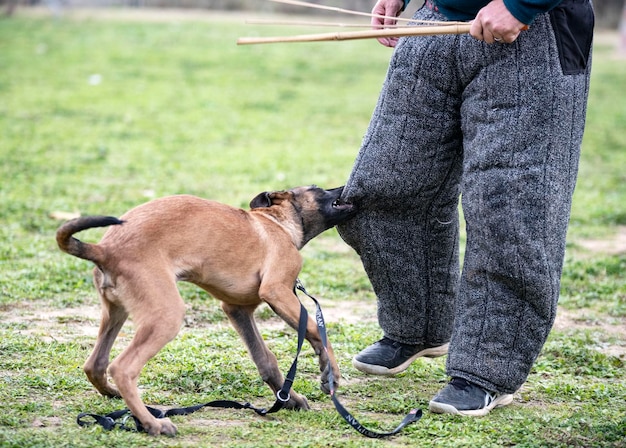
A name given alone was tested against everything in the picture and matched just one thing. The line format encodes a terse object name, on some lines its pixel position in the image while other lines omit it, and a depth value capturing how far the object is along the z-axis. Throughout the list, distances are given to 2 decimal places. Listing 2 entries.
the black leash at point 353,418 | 7.07
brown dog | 6.99
